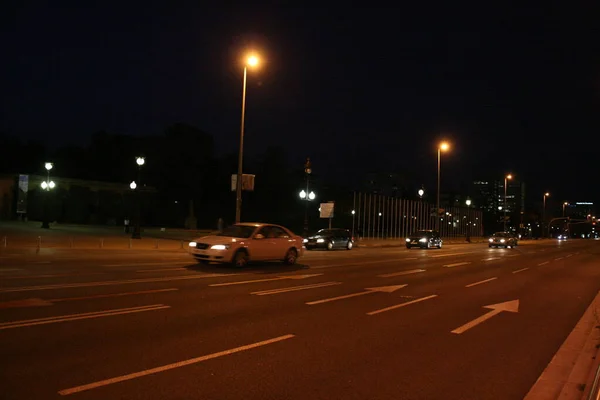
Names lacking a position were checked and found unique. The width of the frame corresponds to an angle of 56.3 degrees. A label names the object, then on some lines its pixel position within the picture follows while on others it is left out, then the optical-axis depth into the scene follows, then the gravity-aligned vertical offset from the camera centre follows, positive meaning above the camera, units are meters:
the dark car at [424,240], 46.16 -0.72
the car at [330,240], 38.34 -0.83
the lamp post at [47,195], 49.06 +2.48
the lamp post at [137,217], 36.78 +0.31
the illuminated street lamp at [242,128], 28.23 +5.00
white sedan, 19.01 -0.72
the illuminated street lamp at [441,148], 53.91 +8.11
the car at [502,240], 53.44 -0.63
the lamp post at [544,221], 109.38 +2.96
